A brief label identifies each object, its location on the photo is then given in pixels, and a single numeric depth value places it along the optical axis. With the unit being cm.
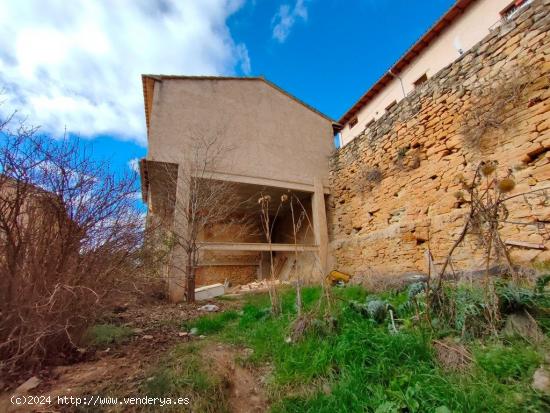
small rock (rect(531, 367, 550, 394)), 129
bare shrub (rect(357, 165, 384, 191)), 722
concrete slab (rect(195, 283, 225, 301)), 642
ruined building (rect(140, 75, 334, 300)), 705
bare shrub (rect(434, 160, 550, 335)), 181
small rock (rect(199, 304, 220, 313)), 492
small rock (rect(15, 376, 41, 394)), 174
